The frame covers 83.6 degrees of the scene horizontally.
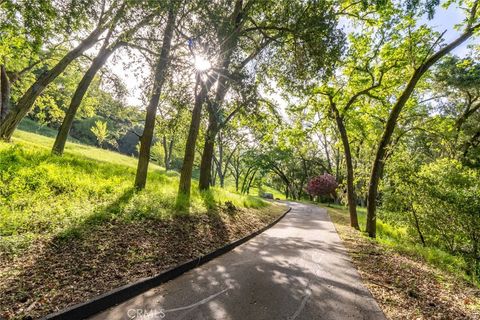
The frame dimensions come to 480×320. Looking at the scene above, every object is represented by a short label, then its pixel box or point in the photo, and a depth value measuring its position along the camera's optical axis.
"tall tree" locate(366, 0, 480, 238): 9.81
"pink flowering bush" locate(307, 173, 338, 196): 32.59
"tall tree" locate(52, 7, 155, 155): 11.34
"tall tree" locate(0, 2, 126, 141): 10.72
